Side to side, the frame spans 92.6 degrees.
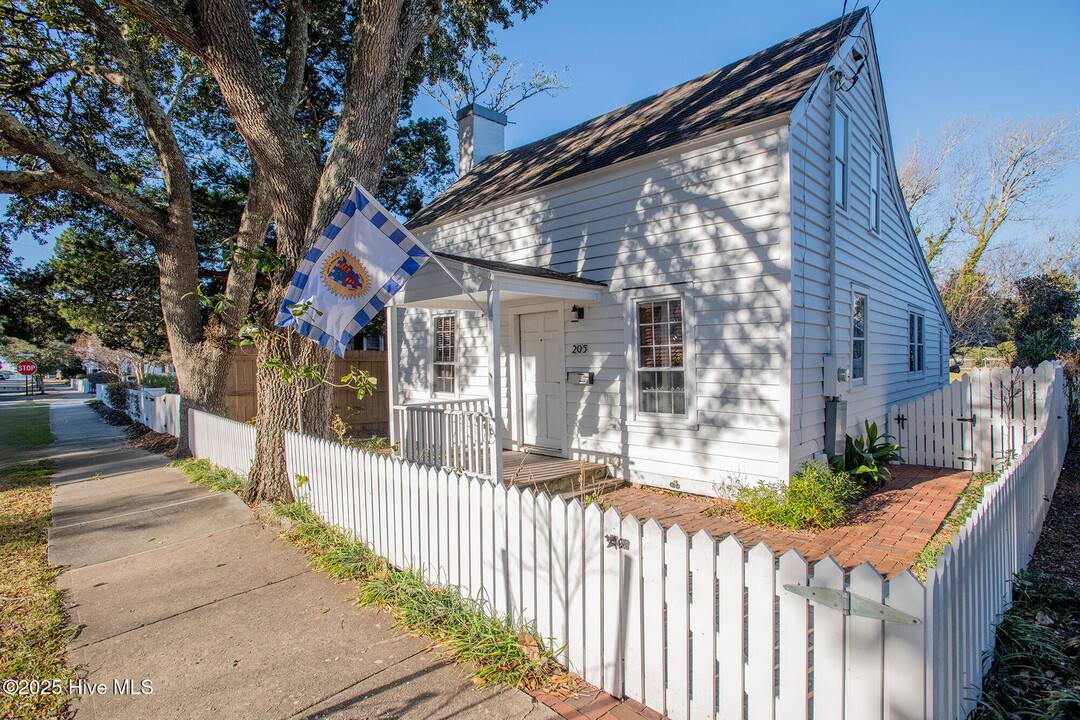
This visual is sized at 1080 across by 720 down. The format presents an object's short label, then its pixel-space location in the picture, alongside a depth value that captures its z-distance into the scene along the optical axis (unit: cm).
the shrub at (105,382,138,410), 1879
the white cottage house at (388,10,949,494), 613
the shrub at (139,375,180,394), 1812
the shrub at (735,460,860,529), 550
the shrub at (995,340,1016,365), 2283
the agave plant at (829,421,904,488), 679
